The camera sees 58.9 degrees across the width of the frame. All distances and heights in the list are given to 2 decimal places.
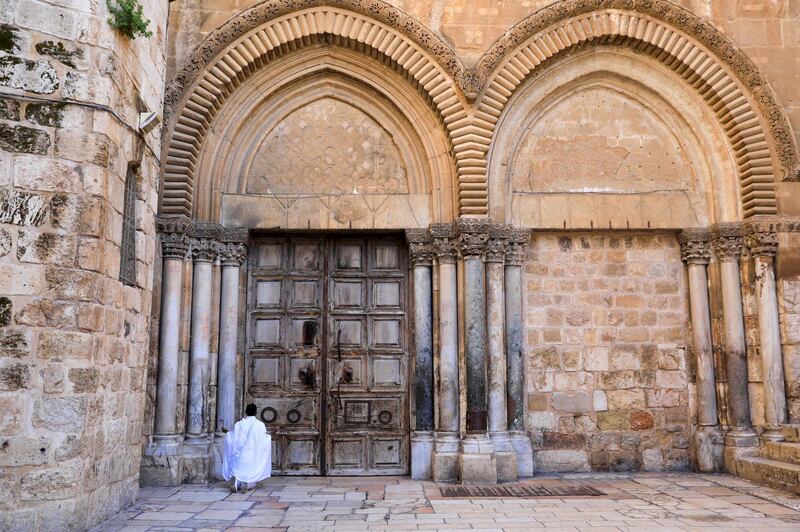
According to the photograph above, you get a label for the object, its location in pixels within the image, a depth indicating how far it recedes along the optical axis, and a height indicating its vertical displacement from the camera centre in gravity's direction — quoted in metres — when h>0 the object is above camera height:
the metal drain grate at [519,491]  7.41 -1.36
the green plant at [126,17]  6.14 +3.02
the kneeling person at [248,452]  7.64 -0.94
